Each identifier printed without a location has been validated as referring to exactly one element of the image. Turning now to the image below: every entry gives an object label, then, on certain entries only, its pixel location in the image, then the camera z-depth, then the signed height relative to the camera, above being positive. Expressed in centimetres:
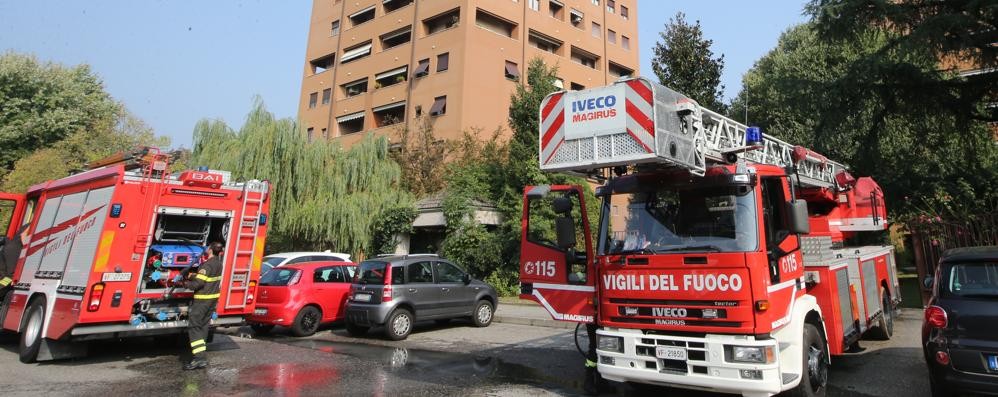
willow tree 2103 +458
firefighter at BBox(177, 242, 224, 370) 763 -16
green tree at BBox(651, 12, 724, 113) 1938 +854
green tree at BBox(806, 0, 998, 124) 1428 +683
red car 1072 -10
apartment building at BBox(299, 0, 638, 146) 3434 +1709
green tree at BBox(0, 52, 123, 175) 3064 +1046
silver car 1032 +5
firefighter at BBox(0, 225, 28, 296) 929 +42
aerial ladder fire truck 498 +51
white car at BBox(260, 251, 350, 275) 1609 +106
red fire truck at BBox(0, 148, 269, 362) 757 +55
